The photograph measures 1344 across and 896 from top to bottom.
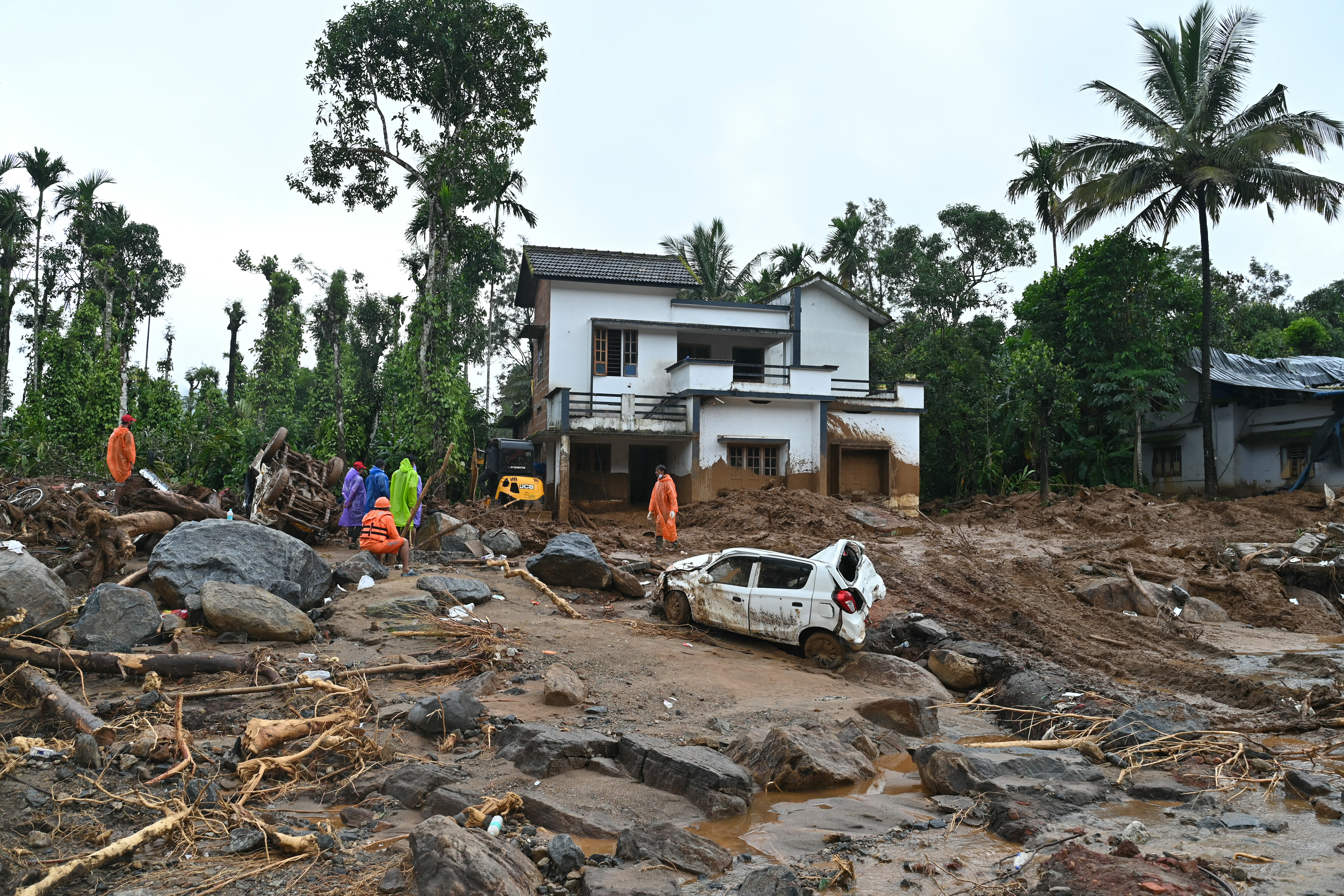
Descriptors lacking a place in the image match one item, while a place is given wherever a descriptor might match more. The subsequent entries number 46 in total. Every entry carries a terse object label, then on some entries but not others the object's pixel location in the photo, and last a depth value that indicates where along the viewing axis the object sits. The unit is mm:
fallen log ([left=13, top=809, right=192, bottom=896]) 4117
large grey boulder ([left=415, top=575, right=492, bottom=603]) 11336
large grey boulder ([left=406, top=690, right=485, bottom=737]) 6977
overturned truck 14445
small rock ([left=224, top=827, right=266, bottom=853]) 4836
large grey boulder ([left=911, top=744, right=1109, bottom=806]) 6594
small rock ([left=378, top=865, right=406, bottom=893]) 4379
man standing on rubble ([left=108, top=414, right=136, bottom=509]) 15336
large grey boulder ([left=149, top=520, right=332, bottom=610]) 9781
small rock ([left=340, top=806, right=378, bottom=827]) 5340
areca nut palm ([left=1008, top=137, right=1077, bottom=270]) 33156
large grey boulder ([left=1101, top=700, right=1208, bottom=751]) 7883
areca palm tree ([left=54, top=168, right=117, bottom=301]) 34062
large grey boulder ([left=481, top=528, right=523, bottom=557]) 15461
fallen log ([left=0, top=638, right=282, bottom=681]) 7324
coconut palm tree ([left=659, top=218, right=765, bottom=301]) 37812
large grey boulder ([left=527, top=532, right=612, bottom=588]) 13328
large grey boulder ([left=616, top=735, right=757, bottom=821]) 6148
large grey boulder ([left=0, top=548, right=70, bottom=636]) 7840
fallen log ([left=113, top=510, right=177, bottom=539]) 11539
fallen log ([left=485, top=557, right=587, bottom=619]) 11820
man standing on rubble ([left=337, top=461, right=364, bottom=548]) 14438
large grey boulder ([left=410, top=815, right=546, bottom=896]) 4184
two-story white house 24172
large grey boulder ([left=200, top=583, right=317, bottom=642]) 9008
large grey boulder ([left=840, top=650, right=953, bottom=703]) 10227
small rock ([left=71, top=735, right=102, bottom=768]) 5695
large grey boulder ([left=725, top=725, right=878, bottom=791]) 6770
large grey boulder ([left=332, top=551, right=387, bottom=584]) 11594
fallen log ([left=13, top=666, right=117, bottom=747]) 6105
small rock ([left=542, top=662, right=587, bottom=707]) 8164
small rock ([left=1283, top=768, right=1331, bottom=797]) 6488
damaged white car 10539
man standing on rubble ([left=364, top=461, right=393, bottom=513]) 12953
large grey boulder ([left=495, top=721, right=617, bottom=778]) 6355
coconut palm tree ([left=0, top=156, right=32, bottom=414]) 32938
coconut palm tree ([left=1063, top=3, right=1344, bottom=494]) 23531
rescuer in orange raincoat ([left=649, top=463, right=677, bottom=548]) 16766
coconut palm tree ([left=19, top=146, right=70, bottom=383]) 33500
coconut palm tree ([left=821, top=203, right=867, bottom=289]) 38250
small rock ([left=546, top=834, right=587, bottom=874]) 4773
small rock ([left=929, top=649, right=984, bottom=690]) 10734
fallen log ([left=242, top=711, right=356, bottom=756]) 6078
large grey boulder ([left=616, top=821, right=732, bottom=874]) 4969
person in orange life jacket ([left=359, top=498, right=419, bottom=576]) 12516
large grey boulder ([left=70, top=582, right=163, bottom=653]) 8219
